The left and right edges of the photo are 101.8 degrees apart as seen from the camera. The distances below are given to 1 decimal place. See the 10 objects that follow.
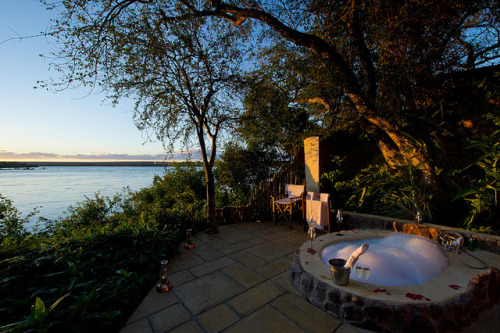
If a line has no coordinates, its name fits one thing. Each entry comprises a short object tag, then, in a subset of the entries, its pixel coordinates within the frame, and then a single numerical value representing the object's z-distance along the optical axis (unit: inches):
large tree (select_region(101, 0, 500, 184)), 126.8
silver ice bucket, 73.3
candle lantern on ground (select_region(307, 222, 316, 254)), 102.0
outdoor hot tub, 61.6
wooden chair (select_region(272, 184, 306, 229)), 181.4
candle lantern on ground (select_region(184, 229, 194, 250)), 138.9
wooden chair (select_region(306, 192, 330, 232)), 157.2
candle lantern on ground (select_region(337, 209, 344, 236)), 133.4
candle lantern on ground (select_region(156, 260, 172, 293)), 89.9
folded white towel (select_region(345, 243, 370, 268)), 79.7
